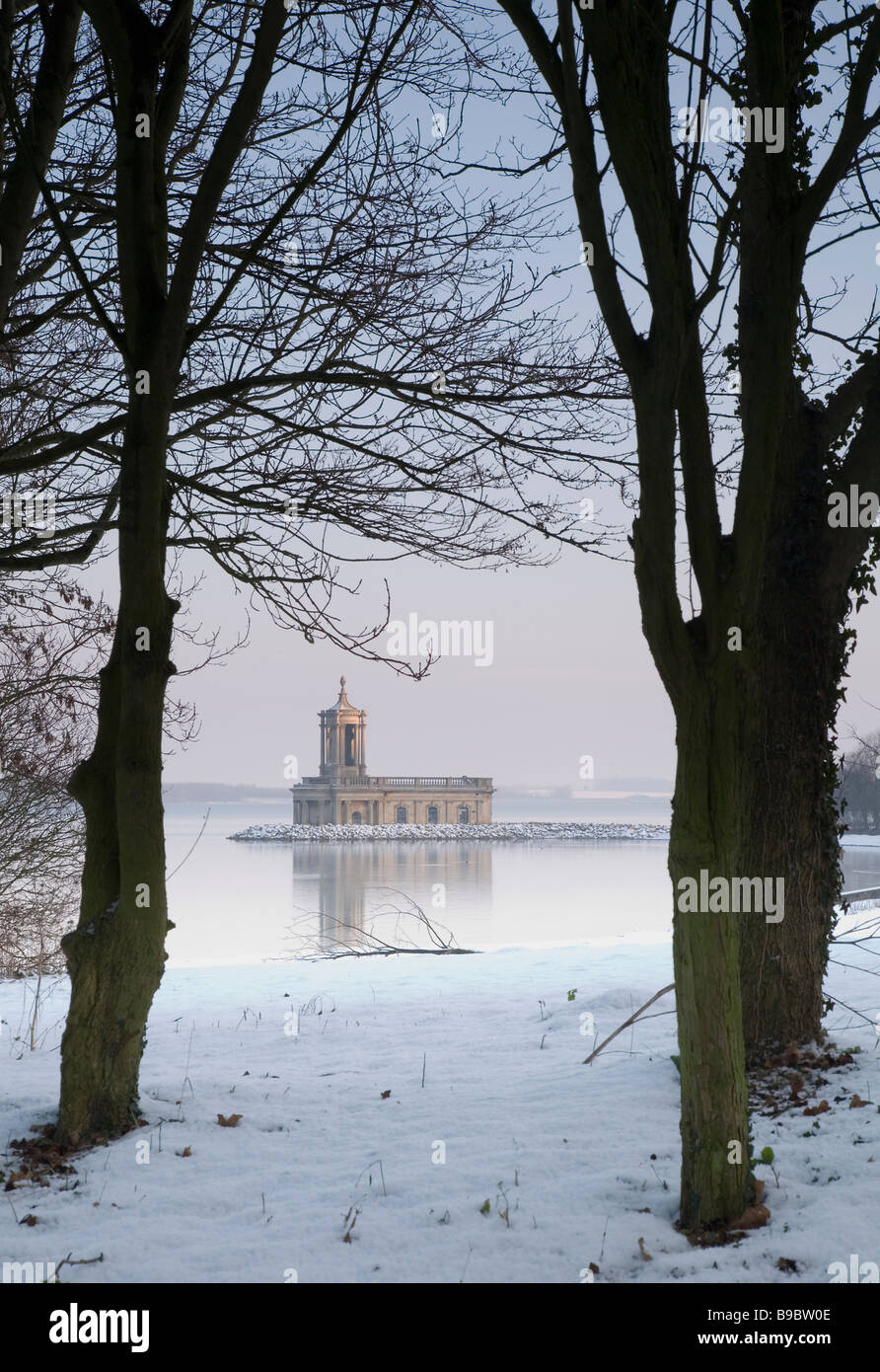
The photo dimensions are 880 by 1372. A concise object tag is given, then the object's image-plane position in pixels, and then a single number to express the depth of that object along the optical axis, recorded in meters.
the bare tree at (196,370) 5.03
